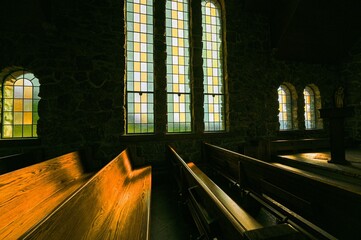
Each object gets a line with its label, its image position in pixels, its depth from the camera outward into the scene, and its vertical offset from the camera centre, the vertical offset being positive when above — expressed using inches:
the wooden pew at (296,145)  132.8 -17.3
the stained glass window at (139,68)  157.4 +55.7
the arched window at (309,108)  213.2 +21.1
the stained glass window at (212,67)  177.0 +62.9
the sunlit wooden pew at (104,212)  29.1 -25.3
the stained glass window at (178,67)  165.8 +59.5
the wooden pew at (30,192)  49.9 -26.6
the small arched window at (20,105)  133.2 +17.4
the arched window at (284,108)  204.3 +20.6
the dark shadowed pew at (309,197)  41.1 -23.0
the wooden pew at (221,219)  24.3 -21.1
